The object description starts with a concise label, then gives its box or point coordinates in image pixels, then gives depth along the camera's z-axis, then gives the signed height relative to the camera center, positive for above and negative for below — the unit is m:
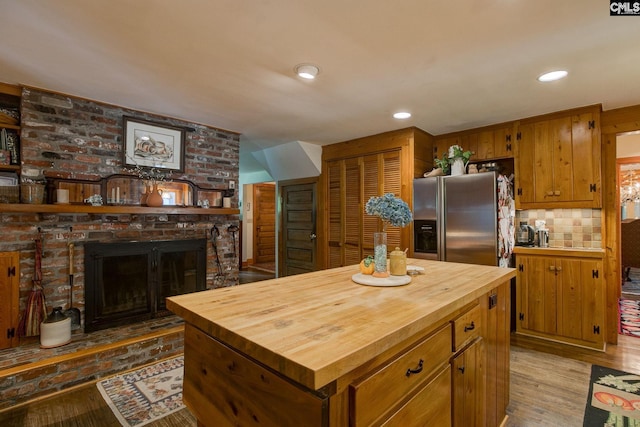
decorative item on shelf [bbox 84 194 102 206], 2.87 +0.15
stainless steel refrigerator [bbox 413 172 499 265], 3.15 -0.05
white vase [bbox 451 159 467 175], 3.47 +0.52
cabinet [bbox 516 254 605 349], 2.92 -0.84
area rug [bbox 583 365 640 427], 1.93 -1.29
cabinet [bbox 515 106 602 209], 3.00 +0.53
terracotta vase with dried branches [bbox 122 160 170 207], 3.16 +0.37
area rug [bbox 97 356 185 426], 2.03 -1.29
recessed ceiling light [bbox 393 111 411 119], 3.23 +1.06
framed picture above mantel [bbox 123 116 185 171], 3.14 +0.76
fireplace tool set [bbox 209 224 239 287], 3.73 -0.55
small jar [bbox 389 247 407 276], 1.70 -0.27
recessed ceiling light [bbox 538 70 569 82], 2.30 +1.04
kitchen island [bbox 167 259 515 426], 0.79 -0.44
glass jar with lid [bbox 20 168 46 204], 2.54 +0.26
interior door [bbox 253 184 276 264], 7.66 -0.19
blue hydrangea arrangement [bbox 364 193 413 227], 1.71 +0.02
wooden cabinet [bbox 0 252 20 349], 2.47 -0.65
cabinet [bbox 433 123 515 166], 3.50 +0.86
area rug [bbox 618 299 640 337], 3.41 -1.28
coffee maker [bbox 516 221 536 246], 3.43 -0.24
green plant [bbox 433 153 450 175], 3.62 +0.58
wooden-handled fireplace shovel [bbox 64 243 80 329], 2.76 -0.82
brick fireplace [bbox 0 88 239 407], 2.33 -0.13
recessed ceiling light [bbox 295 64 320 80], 2.23 +1.06
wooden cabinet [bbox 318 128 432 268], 3.83 +0.42
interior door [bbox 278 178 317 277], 4.91 -0.20
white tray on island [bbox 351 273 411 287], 1.52 -0.34
